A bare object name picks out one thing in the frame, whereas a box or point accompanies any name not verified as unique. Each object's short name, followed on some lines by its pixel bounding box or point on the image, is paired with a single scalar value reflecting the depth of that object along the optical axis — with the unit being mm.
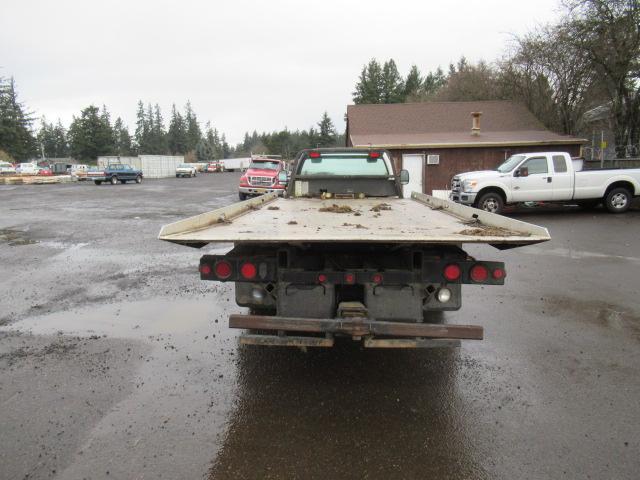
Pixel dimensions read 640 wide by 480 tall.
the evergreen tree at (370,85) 70000
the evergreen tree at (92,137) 73812
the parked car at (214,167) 79375
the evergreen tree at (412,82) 71556
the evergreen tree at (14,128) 68938
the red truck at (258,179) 21297
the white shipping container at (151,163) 55594
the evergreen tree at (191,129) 116231
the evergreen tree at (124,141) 109662
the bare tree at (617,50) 21609
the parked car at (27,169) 50653
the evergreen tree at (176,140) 114125
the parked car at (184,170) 56719
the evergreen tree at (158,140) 106125
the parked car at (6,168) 48625
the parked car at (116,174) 37781
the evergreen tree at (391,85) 70062
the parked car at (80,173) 44250
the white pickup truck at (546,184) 14492
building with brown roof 21609
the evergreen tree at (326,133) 84500
